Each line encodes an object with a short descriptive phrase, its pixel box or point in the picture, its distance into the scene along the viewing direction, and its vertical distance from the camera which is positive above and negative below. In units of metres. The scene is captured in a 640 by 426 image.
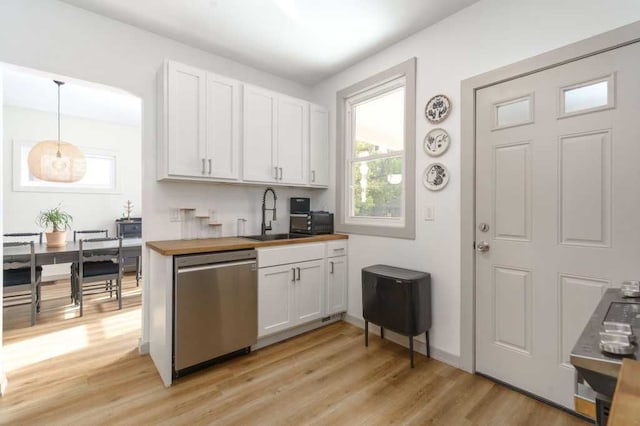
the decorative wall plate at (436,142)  2.35 +0.57
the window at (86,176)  4.52 +0.60
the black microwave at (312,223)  3.12 -0.12
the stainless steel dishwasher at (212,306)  2.07 -0.71
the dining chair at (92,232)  4.70 -0.33
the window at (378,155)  2.62 +0.57
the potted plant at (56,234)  3.55 -0.27
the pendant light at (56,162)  3.68 +0.63
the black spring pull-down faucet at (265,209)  3.04 +0.03
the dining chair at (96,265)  3.37 -0.65
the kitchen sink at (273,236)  2.98 -0.26
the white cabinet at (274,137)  2.79 +0.75
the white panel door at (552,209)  1.62 +0.02
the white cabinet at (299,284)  2.55 -0.68
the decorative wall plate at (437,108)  2.35 +0.84
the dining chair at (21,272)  2.97 -0.64
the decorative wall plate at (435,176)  2.36 +0.29
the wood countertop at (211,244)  2.07 -0.26
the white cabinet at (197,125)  2.37 +0.73
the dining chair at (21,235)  4.07 -0.33
